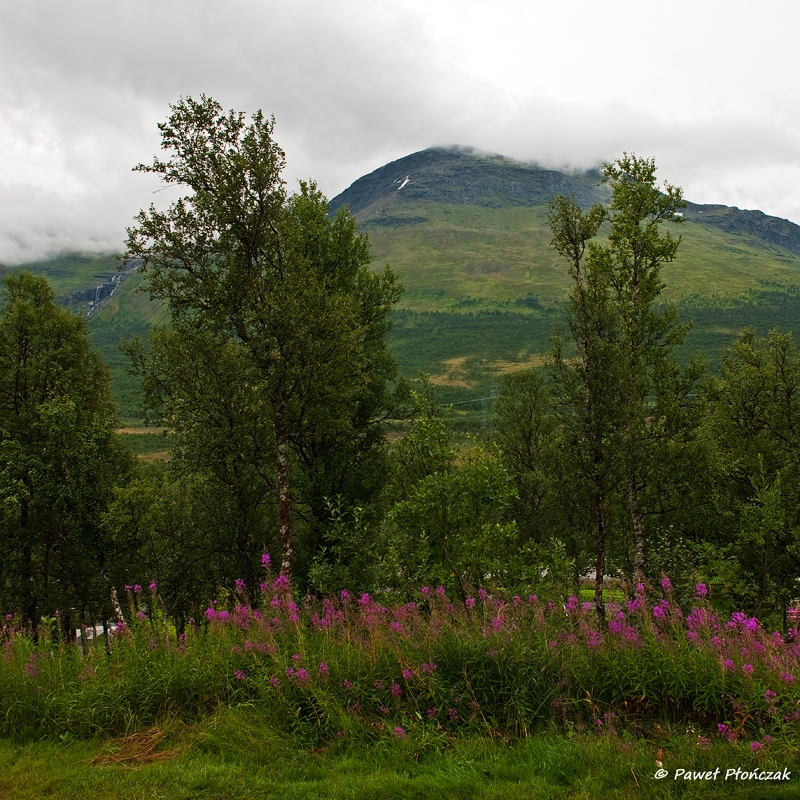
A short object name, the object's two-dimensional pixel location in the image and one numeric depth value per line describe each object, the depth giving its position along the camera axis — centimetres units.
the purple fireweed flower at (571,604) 729
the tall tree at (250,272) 1377
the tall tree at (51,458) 1659
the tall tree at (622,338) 1388
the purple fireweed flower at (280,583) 816
